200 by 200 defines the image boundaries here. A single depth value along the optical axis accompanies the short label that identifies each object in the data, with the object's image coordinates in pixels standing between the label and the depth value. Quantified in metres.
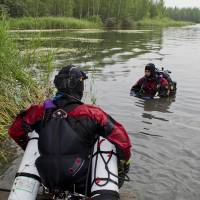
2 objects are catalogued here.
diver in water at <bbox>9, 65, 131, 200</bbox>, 3.50
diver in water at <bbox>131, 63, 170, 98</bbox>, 9.99
